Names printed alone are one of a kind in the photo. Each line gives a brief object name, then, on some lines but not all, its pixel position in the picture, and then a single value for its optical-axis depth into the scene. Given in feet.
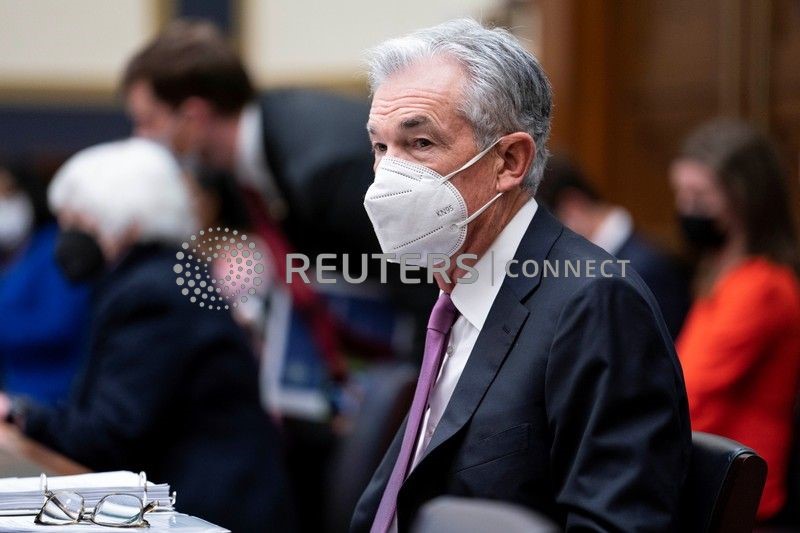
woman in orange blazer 19.92
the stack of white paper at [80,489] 11.12
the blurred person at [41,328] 26.53
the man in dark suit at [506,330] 9.92
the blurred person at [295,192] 23.09
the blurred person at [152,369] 17.95
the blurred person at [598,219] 25.48
